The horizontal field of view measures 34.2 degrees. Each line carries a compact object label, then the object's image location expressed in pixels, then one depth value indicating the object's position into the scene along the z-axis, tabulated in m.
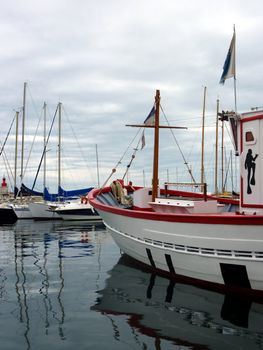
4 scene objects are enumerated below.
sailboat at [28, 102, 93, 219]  41.09
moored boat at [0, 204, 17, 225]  39.78
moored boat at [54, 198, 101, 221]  39.28
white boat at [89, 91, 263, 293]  8.81
